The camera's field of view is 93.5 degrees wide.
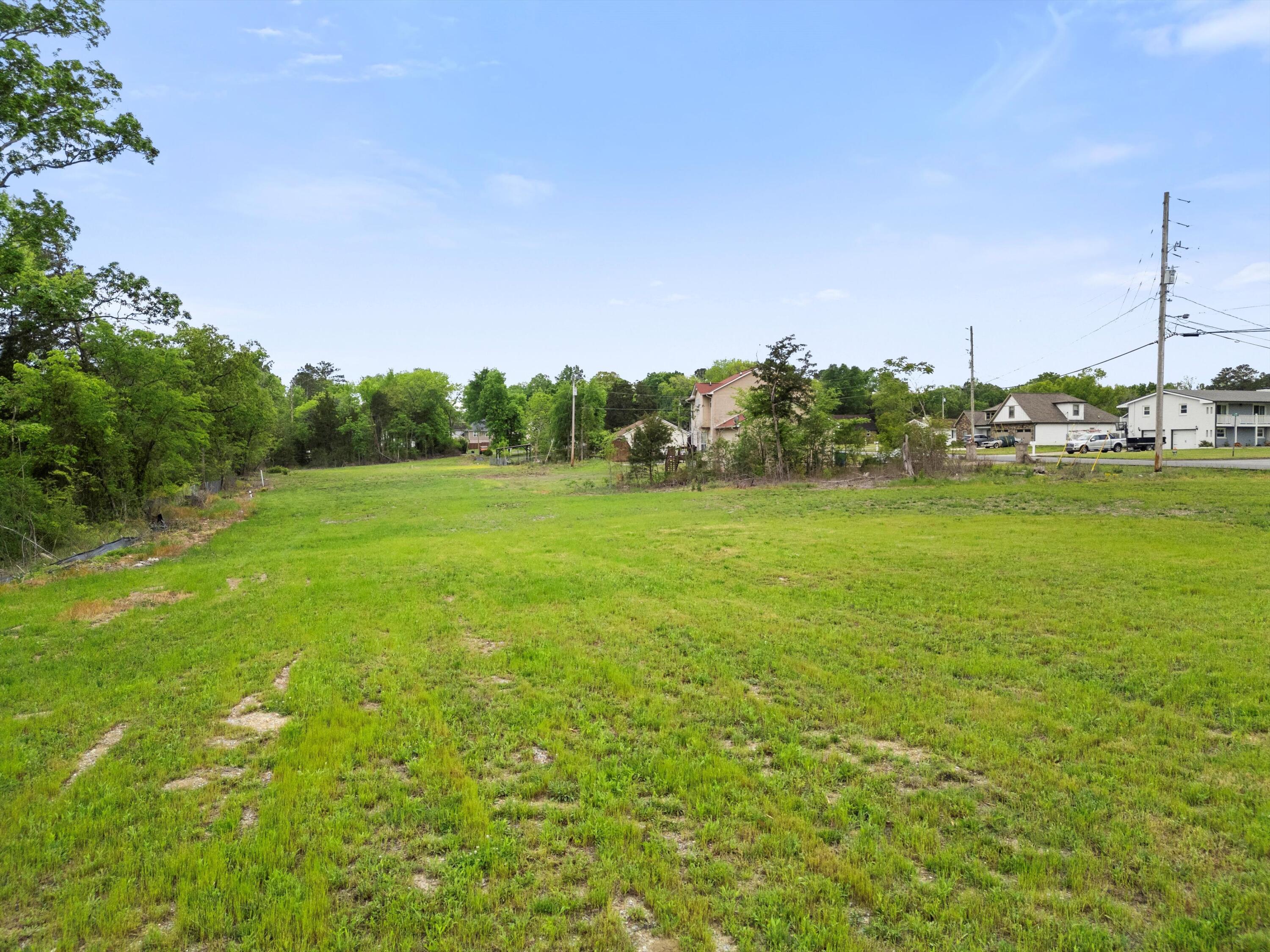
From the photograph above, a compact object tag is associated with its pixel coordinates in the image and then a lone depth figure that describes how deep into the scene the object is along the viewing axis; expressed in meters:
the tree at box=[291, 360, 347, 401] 108.81
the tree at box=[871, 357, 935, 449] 39.91
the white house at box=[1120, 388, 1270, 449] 47.91
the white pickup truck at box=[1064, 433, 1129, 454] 39.47
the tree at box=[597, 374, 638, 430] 82.56
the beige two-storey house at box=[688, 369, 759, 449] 43.75
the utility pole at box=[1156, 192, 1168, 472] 23.20
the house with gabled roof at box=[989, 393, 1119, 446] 56.47
